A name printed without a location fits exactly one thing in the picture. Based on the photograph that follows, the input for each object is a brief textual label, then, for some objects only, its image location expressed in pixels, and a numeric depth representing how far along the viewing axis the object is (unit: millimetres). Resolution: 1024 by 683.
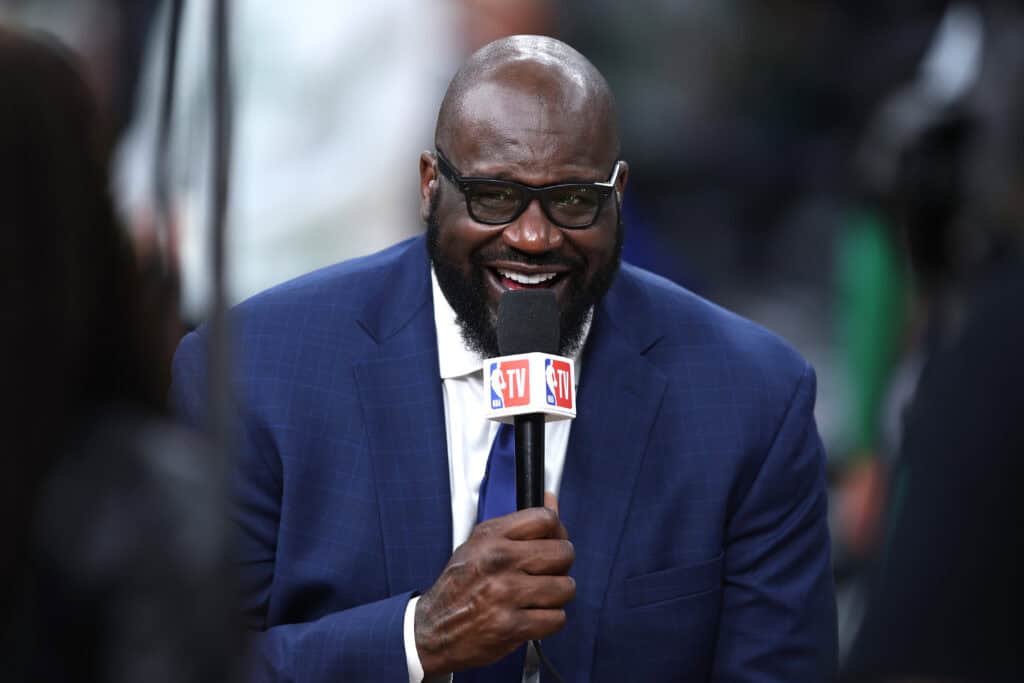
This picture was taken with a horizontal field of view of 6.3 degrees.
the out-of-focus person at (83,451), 6279
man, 7045
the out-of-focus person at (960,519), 6385
